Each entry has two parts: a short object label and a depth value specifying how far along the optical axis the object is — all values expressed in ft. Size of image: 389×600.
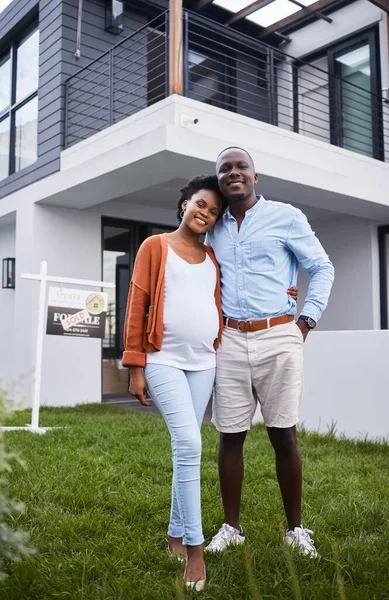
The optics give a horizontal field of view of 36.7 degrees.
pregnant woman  7.28
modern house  18.83
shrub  3.57
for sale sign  20.04
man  8.18
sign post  17.98
